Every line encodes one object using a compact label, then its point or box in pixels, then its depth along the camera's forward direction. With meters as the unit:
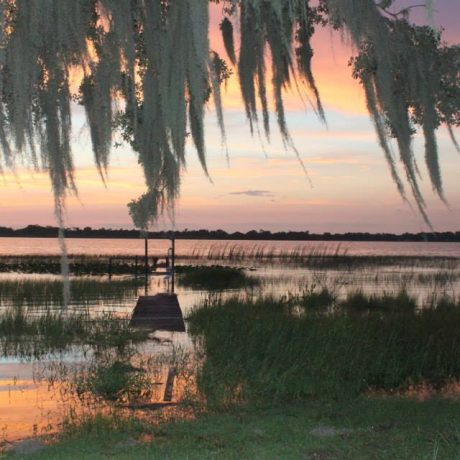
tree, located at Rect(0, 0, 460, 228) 2.91
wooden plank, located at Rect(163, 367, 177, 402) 9.70
